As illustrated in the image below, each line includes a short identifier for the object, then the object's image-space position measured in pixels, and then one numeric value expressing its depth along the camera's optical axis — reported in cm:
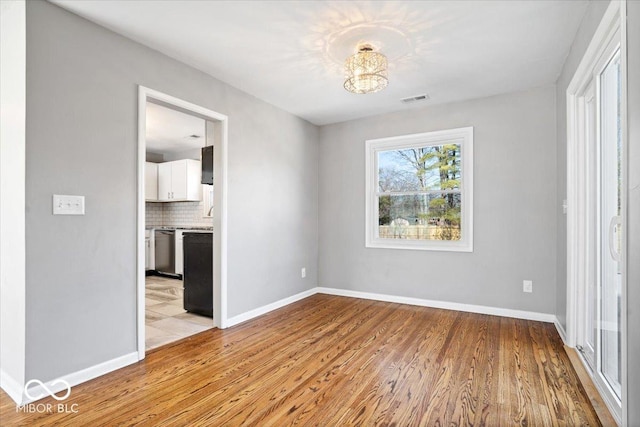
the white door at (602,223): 191
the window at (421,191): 398
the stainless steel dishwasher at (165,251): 624
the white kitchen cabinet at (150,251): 640
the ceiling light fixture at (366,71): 262
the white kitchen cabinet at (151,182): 649
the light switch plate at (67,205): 212
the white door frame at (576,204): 259
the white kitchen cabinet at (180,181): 632
